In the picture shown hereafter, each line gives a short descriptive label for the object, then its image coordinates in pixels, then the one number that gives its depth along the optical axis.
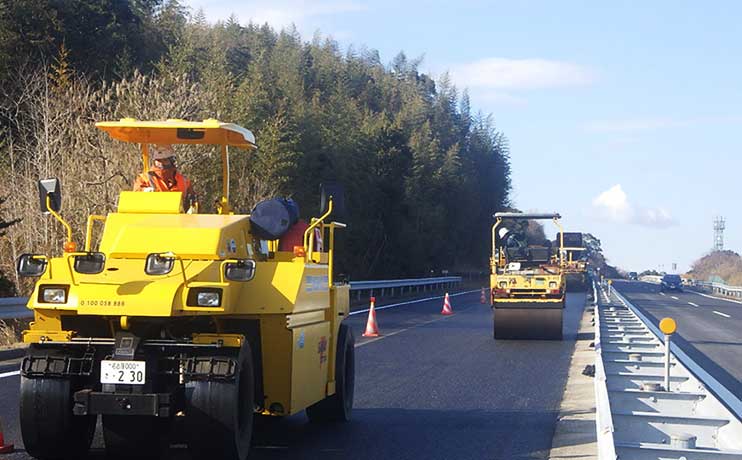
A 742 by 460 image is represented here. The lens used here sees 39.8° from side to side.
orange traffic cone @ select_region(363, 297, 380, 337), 20.81
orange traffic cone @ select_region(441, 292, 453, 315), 31.40
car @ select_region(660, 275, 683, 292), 66.88
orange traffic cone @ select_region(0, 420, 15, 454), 7.47
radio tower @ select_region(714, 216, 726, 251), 147.75
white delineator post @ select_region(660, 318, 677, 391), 10.47
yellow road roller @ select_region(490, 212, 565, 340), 20.58
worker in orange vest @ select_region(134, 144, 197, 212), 8.70
